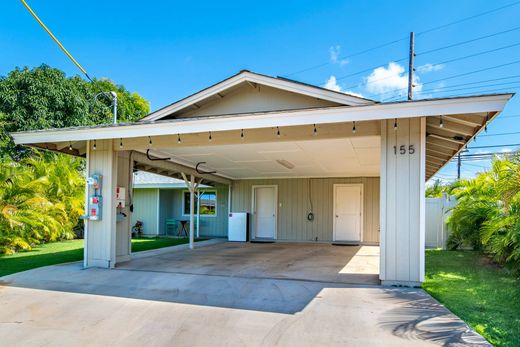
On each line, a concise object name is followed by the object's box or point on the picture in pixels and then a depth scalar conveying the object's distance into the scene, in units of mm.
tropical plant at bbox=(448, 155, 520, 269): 5555
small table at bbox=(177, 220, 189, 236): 15731
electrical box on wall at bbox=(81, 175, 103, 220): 6906
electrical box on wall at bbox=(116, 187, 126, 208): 7344
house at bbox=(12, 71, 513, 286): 5195
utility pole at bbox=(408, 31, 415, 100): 15375
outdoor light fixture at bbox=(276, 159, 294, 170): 9930
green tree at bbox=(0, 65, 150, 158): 16297
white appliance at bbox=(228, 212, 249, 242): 13602
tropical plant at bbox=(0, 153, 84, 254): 8422
